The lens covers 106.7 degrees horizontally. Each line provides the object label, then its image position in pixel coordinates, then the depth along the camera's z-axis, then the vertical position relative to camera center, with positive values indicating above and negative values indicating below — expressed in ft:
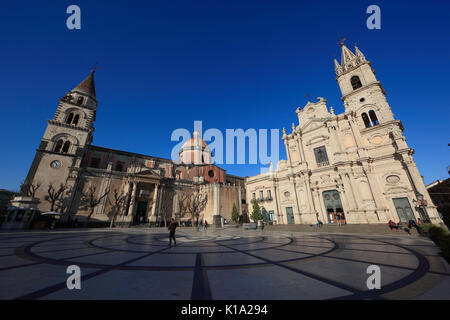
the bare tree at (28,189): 68.85 +13.69
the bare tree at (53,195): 71.97 +11.75
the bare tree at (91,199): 78.38 +10.90
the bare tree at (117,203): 82.16 +9.49
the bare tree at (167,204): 98.78 +9.99
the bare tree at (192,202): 102.27 +11.55
